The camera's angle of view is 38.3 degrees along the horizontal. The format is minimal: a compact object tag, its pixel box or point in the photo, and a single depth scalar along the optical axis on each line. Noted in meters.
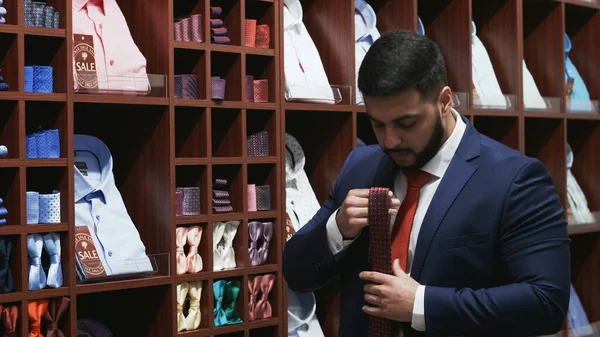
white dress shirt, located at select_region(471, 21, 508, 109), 4.27
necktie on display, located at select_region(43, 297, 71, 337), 2.82
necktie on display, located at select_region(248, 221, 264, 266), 3.37
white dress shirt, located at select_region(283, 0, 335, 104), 3.48
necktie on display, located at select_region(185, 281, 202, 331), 3.18
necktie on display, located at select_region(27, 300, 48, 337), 2.79
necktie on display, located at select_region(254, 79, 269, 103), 3.41
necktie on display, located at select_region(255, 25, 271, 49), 3.43
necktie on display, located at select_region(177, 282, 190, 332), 3.15
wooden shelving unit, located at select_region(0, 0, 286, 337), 2.80
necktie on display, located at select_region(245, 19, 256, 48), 3.39
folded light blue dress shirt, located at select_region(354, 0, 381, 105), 3.89
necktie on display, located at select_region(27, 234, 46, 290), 2.78
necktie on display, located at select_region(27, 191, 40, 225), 2.81
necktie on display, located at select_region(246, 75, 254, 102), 3.38
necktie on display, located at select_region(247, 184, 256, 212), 3.38
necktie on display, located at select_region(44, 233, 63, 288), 2.82
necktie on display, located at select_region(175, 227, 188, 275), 3.15
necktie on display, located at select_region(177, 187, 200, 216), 3.21
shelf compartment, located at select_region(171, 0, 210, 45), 3.22
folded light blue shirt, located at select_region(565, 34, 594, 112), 4.78
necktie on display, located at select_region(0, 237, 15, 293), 2.74
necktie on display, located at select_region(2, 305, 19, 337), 2.72
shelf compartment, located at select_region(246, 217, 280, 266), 3.41
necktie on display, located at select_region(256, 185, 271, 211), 3.41
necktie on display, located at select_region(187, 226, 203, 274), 3.19
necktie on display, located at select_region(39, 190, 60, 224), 2.85
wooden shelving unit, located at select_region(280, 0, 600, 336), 3.73
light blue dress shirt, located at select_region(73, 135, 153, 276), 3.02
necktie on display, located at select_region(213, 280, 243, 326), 3.27
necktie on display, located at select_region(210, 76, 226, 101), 3.22
